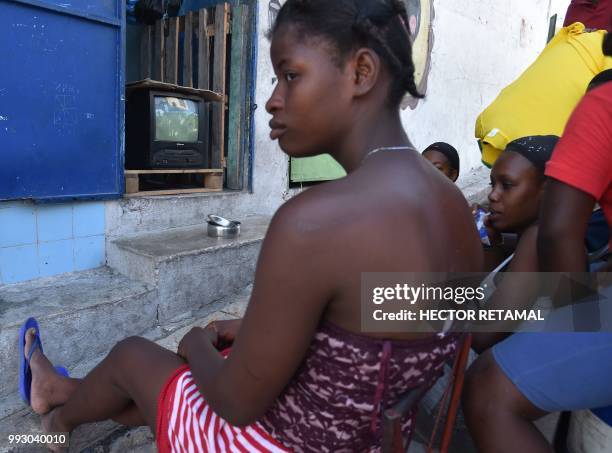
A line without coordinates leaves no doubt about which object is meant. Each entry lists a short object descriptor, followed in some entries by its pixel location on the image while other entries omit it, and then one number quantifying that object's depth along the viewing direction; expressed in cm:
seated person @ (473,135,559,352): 209
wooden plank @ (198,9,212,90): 402
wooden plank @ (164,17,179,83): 435
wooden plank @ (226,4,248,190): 390
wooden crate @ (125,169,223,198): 331
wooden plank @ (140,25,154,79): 458
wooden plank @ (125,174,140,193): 329
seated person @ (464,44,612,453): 126
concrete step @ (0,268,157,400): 225
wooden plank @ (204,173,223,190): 392
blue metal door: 254
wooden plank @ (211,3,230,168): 388
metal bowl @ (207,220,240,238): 335
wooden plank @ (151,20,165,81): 444
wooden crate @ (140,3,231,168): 393
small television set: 356
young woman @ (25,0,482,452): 91
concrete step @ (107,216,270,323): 288
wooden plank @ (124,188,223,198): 329
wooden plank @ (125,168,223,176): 328
